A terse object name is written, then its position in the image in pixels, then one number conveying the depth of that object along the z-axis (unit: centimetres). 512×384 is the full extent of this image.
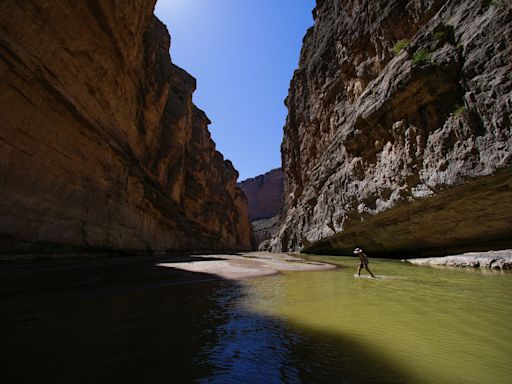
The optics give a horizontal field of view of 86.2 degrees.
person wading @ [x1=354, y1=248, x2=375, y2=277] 989
